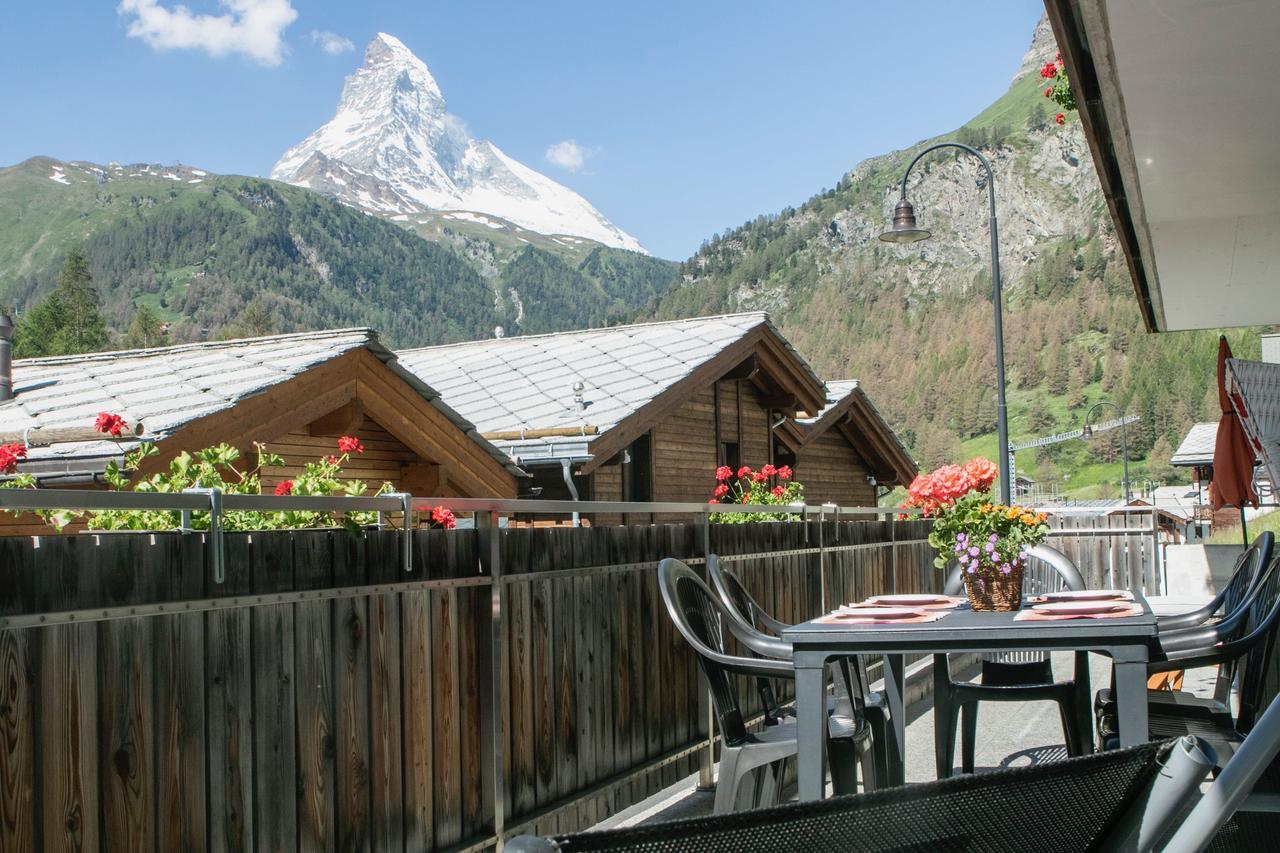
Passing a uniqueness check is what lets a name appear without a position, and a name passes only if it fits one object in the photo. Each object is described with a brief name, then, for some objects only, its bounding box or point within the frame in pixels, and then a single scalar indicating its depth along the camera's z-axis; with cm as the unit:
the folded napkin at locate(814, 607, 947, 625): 466
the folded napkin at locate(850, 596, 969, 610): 560
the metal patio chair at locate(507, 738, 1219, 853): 142
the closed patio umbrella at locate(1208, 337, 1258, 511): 927
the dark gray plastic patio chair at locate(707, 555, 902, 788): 527
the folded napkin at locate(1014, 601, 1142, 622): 451
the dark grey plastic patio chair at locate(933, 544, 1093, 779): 588
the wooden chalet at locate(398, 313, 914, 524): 1642
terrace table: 413
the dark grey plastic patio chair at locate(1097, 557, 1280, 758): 441
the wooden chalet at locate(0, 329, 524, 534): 1034
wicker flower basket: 523
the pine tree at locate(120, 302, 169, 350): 8488
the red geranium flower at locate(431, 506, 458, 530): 726
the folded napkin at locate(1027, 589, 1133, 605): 561
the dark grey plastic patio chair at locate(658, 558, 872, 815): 462
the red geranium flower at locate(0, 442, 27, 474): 771
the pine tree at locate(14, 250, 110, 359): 8269
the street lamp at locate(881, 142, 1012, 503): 1454
